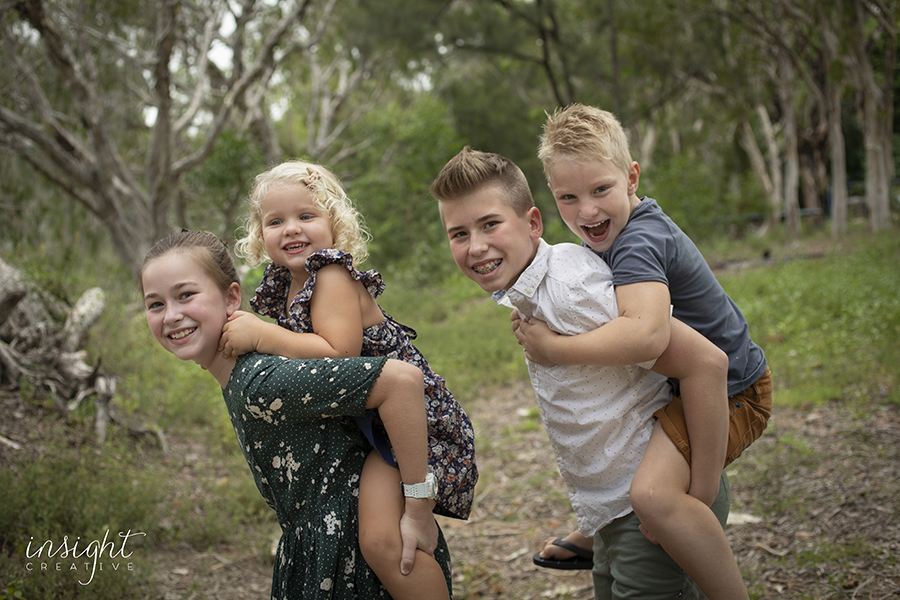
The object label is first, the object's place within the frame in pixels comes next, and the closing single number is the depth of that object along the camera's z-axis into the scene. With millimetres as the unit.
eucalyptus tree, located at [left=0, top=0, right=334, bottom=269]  8688
